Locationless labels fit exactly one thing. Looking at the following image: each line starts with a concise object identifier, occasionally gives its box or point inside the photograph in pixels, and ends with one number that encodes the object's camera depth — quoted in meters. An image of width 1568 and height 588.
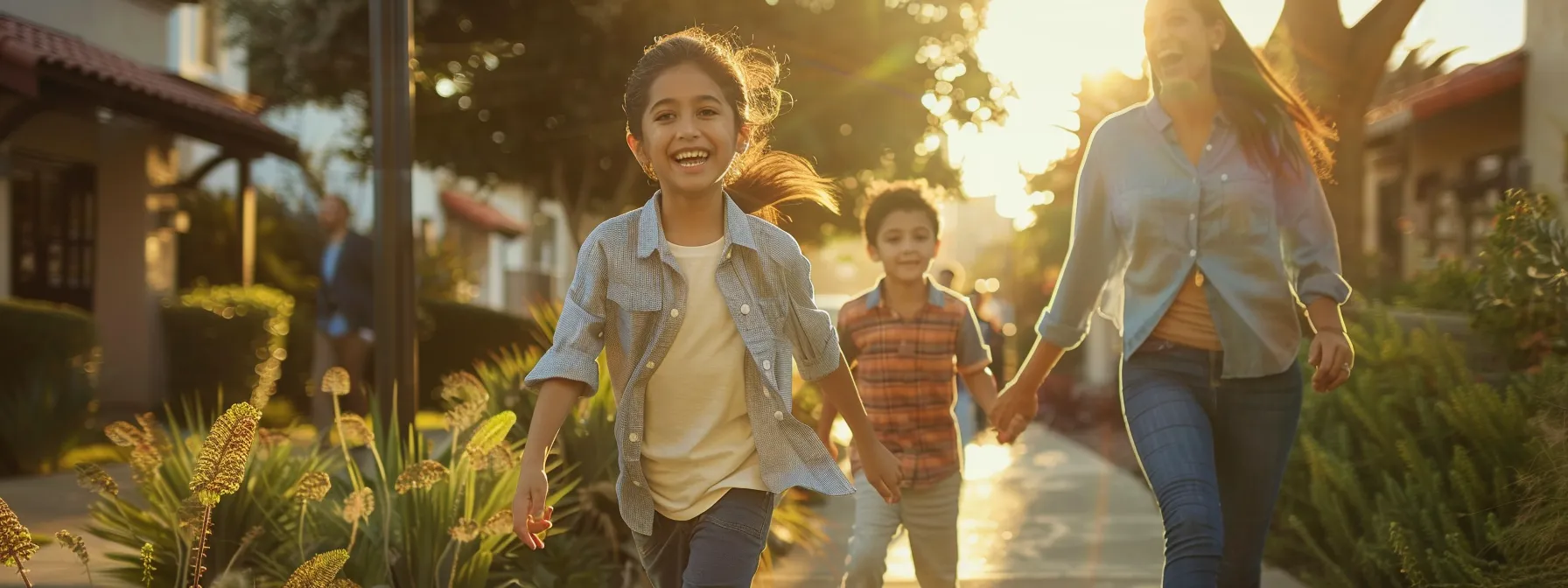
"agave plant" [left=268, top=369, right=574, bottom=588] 4.50
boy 4.88
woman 3.85
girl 3.37
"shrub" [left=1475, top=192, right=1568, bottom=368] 5.80
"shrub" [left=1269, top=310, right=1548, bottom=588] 5.03
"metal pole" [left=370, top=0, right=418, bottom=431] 5.51
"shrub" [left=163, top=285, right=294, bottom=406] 14.11
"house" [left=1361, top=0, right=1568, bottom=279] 14.40
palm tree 26.42
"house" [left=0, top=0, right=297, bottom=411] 13.46
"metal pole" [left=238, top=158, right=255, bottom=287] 16.52
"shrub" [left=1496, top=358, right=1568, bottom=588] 4.39
